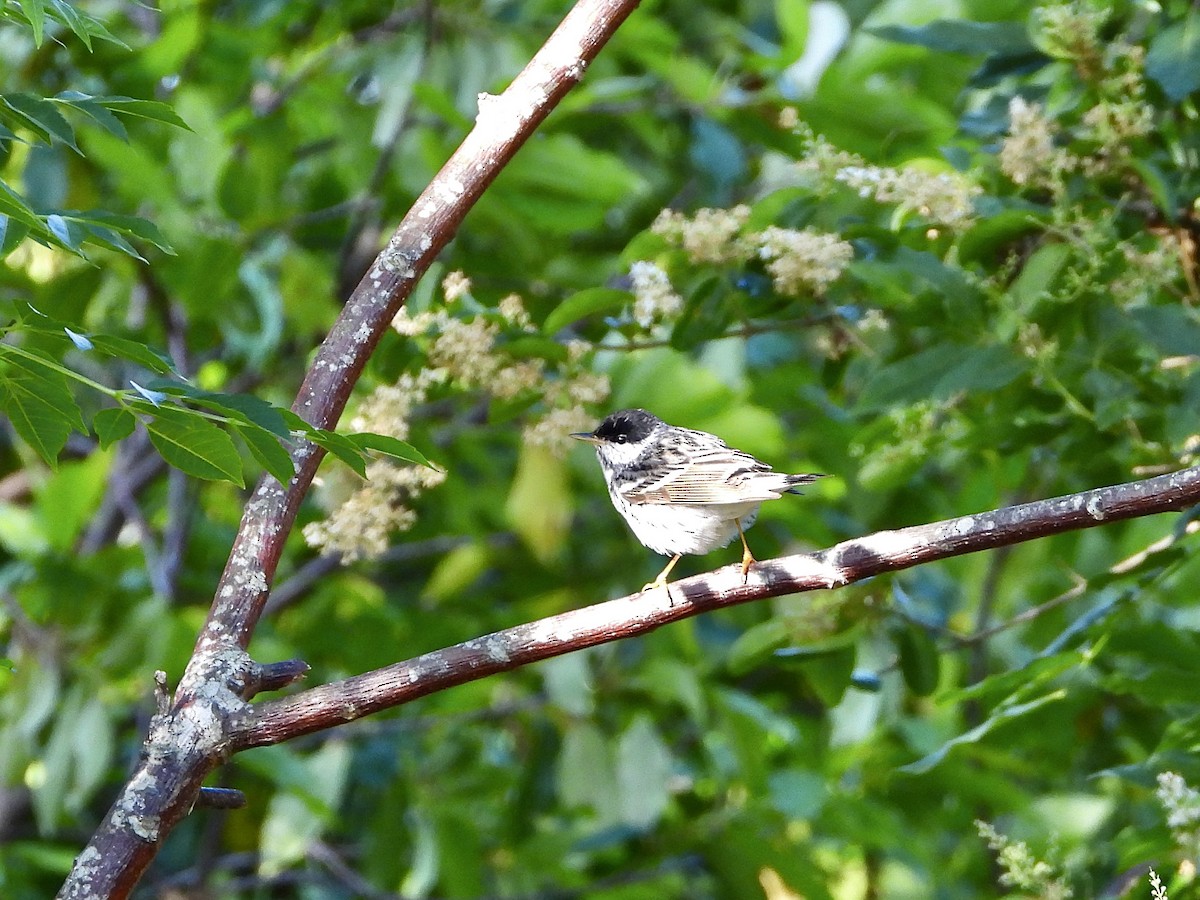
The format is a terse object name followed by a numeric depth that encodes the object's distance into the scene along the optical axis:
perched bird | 6.76
